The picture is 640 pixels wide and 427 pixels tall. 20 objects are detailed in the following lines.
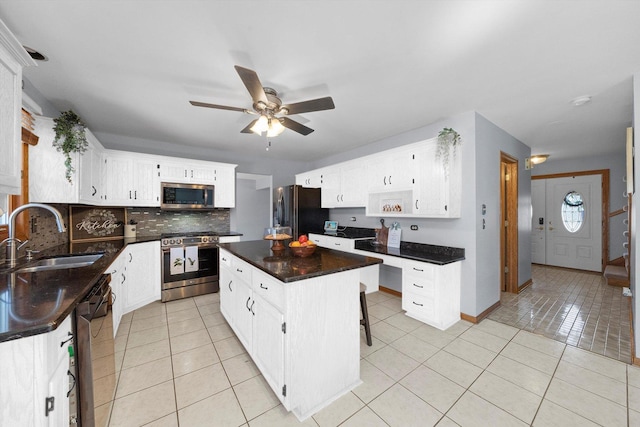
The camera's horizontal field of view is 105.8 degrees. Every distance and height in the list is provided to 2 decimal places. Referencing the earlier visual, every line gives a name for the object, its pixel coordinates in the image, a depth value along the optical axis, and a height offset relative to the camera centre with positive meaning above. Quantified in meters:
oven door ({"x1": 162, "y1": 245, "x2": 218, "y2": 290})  3.51 -0.88
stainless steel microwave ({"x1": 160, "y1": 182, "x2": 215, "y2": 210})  3.80 +0.29
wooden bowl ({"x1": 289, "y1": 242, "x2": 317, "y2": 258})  2.03 -0.31
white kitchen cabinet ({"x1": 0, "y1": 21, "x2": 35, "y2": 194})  1.28 +0.60
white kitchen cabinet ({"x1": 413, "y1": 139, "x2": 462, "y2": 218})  2.83 +0.35
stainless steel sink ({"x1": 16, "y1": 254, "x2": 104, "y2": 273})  1.75 -0.41
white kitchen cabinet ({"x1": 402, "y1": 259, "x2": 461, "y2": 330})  2.66 -0.90
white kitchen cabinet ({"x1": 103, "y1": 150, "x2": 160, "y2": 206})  3.42 +0.51
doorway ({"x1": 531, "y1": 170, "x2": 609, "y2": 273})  4.99 -0.14
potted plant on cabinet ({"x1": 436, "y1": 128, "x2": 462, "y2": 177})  2.75 +0.80
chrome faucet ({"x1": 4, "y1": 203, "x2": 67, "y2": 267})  1.68 -0.16
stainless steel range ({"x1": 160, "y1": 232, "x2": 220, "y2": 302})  3.52 -0.77
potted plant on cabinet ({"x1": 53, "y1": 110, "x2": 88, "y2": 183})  2.36 +0.78
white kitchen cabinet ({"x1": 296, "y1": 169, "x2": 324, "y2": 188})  4.71 +0.71
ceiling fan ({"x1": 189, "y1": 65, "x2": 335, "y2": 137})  1.70 +0.89
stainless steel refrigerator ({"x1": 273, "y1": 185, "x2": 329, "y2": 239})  4.53 +0.09
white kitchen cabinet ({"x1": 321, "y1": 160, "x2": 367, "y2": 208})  3.91 +0.49
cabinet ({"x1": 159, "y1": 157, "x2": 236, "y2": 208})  3.84 +0.66
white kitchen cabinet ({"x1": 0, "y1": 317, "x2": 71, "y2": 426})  0.80 -0.58
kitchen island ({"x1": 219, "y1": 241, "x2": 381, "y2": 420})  1.53 -0.77
